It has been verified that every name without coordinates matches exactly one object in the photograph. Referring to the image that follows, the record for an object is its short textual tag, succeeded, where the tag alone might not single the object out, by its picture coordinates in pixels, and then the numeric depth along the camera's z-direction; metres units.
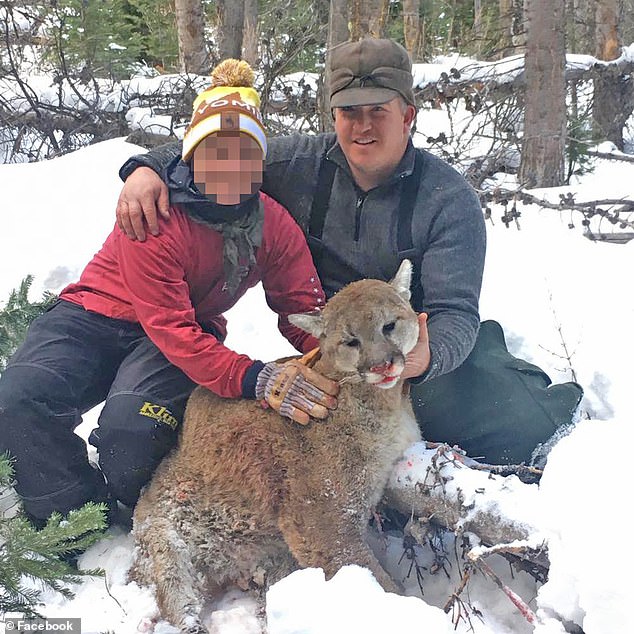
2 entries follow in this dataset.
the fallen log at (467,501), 2.67
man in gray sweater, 3.45
